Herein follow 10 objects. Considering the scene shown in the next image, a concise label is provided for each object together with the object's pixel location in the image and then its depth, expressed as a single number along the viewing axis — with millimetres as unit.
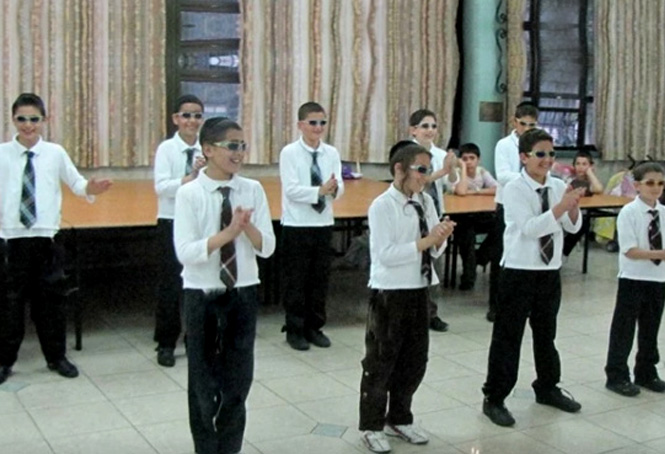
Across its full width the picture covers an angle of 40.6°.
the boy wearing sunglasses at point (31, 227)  4637
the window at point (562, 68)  9492
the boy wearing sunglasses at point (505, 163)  5668
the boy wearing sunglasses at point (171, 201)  4977
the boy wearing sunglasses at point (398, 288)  3754
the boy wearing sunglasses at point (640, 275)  4559
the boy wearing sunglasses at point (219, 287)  3402
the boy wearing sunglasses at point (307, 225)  5352
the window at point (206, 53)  7922
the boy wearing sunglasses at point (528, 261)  4145
